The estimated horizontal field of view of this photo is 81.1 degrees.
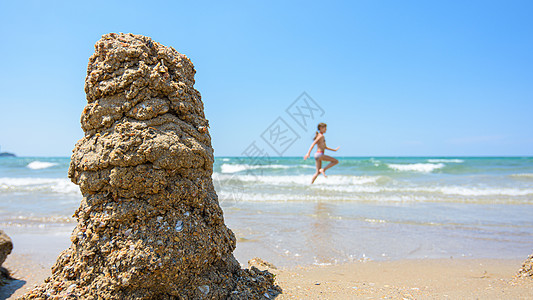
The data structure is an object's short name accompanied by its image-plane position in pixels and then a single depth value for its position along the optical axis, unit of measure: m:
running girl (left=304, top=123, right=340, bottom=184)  9.74
